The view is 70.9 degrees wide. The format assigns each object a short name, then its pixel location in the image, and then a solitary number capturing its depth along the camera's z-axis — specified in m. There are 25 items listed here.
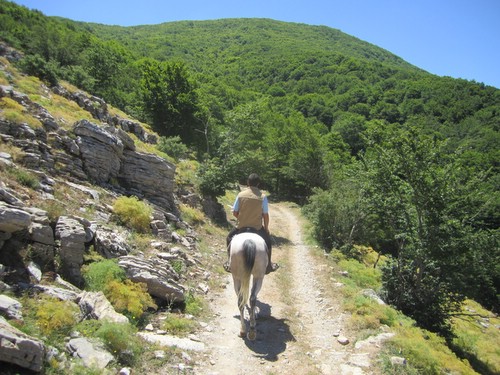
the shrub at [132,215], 11.52
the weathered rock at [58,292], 6.13
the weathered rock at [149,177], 15.38
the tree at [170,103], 43.53
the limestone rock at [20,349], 4.14
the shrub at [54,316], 5.22
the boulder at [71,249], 7.33
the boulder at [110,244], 8.59
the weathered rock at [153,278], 8.16
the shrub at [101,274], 7.38
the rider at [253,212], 8.81
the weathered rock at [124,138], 15.25
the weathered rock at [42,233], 6.91
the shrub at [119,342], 5.53
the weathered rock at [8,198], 6.95
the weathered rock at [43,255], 6.84
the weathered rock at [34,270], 6.40
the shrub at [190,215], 16.97
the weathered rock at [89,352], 4.98
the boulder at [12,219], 6.06
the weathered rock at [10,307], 4.94
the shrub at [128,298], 6.95
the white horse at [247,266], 7.56
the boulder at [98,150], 13.56
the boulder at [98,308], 6.23
